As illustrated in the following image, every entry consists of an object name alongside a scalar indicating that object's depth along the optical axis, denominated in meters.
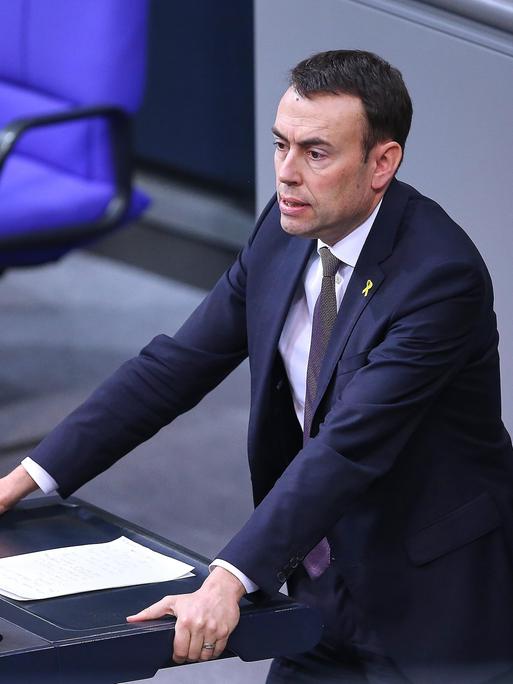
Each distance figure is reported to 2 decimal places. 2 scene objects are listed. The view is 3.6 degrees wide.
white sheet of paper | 9.82
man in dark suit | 9.89
